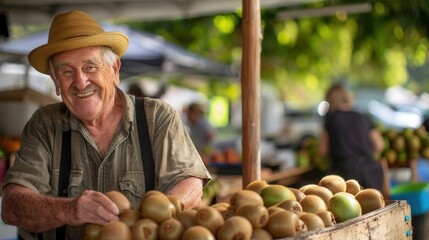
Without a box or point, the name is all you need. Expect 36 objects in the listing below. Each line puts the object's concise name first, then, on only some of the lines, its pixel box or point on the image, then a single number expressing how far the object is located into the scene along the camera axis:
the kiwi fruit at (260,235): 2.72
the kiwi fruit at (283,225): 2.74
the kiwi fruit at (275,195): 3.10
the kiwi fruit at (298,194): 3.26
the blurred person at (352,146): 7.76
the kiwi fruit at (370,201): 3.38
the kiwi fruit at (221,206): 3.06
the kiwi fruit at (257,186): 3.28
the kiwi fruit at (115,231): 2.59
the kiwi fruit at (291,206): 2.97
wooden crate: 2.85
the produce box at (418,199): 6.53
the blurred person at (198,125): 12.12
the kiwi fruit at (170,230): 2.65
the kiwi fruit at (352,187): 3.64
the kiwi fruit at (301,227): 2.78
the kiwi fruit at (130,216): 2.73
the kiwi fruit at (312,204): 3.11
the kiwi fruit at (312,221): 2.88
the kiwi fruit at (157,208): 2.74
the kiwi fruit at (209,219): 2.70
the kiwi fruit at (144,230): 2.64
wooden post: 4.32
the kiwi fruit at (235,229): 2.64
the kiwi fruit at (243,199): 2.99
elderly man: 3.32
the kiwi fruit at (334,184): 3.57
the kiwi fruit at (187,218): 2.73
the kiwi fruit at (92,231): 2.74
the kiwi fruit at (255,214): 2.78
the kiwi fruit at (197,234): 2.57
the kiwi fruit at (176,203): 2.86
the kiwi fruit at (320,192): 3.36
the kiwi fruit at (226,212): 2.91
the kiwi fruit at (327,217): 3.00
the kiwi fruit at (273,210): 2.88
